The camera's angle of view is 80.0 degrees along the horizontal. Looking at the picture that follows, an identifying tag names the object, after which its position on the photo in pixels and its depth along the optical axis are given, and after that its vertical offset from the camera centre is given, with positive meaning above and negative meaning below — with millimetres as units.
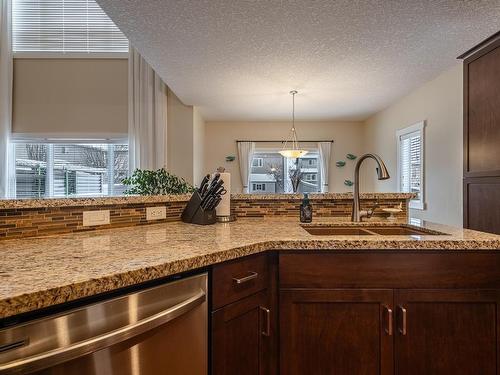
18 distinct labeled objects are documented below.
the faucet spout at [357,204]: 1686 -95
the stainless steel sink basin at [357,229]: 1587 -226
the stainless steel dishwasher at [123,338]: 603 -344
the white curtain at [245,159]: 6332 +619
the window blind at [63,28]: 4617 +2490
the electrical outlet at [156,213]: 1616 -136
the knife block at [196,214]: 1633 -143
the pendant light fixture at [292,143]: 6385 +977
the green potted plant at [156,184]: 3225 +47
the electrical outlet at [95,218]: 1364 -138
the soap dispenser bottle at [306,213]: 1682 -142
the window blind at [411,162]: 4141 +380
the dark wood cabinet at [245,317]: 988 -460
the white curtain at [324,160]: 6348 +597
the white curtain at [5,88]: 4449 +1504
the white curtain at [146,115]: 4535 +1118
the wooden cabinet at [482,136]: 2174 +398
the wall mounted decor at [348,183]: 6156 +104
